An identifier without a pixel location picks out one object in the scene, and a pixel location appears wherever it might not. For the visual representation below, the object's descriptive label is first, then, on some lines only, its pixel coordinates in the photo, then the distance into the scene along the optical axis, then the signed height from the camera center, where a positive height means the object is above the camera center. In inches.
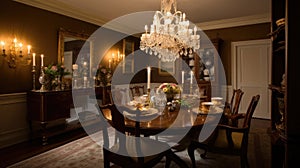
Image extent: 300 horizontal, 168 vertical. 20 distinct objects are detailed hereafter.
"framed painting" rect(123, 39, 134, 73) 225.3 +31.6
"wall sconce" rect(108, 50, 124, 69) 205.3 +24.5
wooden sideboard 127.9 -17.5
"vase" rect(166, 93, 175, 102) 105.2 -6.9
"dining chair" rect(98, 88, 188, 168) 65.3 -24.7
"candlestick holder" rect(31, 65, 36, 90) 138.7 +1.7
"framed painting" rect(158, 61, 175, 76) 246.2 +18.5
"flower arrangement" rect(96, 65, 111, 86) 183.3 +7.3
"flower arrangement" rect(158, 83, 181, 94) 105.0 -3.2
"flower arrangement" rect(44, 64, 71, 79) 135.1 +8.7
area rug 98.4 -39.8
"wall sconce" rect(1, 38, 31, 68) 124.9 +18.8
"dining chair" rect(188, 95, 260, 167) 79.0 -25.0
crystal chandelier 121.2 +29.0
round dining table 71.9 -15.1
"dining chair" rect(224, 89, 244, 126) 96.3 -14.9
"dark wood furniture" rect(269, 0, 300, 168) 53.1 -2.7
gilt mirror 159.3 +28.6
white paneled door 193.3 +12.2
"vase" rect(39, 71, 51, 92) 131.8 +1.3
